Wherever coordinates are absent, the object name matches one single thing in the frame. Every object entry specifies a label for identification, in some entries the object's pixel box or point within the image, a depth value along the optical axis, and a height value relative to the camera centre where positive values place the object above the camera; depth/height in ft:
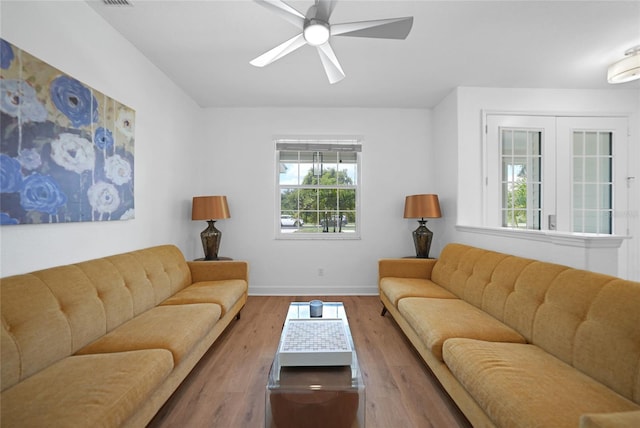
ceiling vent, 6.87 +5.02
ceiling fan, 5.75 +3.91
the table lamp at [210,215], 11.73 -0.12
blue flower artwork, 5.12 +1.40
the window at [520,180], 11.84 +1.24
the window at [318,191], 14.25 +1.01
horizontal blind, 13.97 +3.19
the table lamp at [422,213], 12.18 -0.09
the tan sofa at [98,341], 3.78 -2.42
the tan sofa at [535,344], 3.85 -2.51
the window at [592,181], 11.88 +1.19
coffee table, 4.67 -3.13
